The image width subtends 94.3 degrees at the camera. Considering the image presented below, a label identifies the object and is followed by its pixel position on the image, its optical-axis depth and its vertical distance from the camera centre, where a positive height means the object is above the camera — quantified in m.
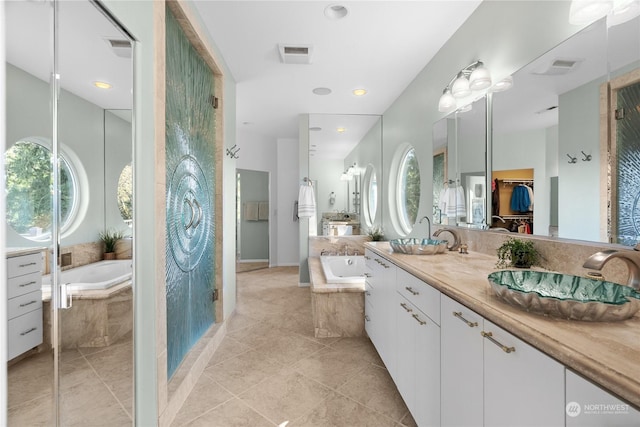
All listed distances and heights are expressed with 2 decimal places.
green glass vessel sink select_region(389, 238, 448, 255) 1.98 -0.25
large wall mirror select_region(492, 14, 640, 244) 1.16 +0.37
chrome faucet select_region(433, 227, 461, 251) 2.20 -0.21
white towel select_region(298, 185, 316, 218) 4.53 +0.15
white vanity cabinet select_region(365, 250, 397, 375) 1.89 -0.69
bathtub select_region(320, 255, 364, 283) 4.13 -0.74
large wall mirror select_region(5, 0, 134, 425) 0.83 +0.04
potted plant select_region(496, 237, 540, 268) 1.52 -0.22
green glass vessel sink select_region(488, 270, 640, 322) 0.77 -0.25
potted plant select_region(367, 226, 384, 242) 4.38 -0.33
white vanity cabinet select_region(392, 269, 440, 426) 1.28 -0.66
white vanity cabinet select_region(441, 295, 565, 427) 0.70 -0.47
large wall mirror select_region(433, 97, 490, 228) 2.03 +0.34
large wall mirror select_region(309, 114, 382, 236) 4.70 +0.69
